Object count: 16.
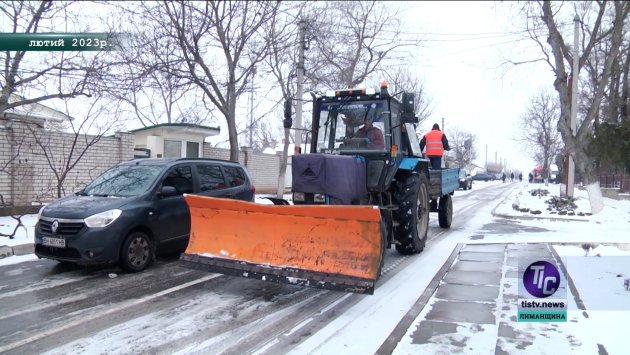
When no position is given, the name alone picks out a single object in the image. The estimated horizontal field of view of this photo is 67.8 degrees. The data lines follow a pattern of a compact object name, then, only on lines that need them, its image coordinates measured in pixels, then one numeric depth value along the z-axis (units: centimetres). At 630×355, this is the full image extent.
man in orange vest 1157
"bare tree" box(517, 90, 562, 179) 5231
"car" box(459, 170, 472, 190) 3366
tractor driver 771
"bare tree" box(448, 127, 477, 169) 6081
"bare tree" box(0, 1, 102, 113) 1047
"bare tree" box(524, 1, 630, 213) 1408
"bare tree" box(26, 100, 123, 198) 1238
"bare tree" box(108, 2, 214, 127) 1303
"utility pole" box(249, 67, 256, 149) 1716
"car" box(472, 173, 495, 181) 6512
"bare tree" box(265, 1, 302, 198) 1678
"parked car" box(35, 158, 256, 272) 643
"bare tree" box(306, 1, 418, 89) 2100
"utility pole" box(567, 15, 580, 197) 1526
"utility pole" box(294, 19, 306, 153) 1730
